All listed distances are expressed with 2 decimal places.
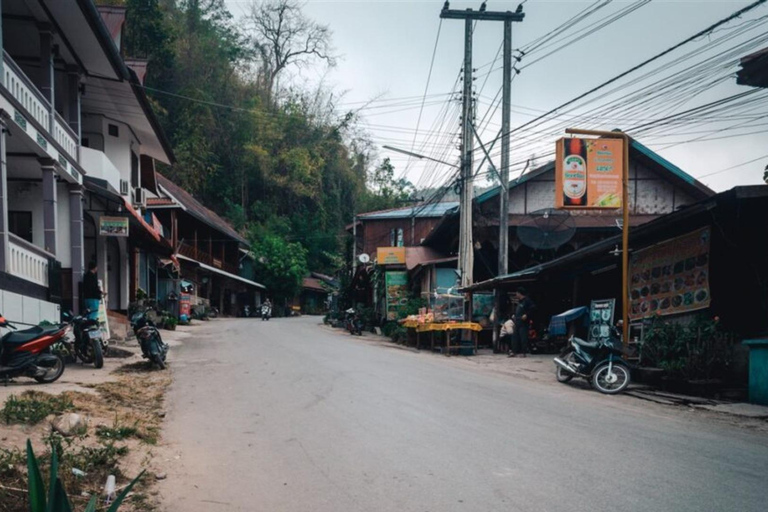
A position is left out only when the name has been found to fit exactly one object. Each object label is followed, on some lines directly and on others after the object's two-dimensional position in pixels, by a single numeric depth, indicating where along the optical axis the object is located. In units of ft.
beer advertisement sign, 46.50
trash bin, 31.04
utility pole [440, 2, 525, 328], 62.03
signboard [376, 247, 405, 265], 99.14
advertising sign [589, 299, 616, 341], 47.11
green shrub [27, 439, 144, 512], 8.71
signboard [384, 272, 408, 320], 100.83
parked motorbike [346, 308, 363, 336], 99.19
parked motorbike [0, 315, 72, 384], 29.35
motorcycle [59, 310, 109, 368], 38.91
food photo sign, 38.86
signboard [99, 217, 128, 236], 53.36
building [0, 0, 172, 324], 37.35
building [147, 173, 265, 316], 112.47
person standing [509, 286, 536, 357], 58.44
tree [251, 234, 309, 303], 172.65
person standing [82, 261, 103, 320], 43.91
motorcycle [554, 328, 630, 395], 37.09
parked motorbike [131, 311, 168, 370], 40.34
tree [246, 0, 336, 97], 173.37
